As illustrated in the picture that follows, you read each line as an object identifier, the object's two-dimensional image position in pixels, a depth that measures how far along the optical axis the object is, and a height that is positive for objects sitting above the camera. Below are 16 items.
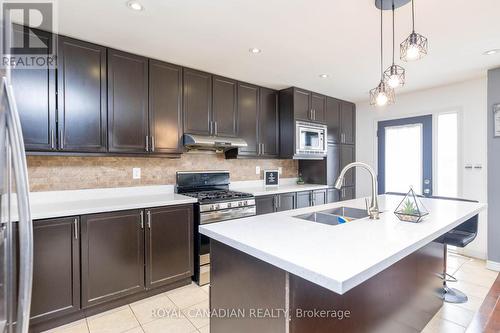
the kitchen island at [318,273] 1.07 -0.52
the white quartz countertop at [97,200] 2.05 -0.35
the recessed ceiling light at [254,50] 2.55 +1.15
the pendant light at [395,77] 1.77 +0.60
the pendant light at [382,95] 1.95 +0.53
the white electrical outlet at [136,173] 2.90 -0.09
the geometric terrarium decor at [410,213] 1.69 -0.34
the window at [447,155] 3.62 +0.12
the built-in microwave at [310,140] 3.82 +0.38
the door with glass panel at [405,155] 3.88 +0.15
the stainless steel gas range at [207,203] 2.73 -0.43
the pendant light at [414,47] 1.50 +0.69
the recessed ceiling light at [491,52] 2.58 +1.14
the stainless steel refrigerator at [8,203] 0.99 -0.16
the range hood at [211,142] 2.92 +0.27
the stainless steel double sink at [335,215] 1.97 -0.41
